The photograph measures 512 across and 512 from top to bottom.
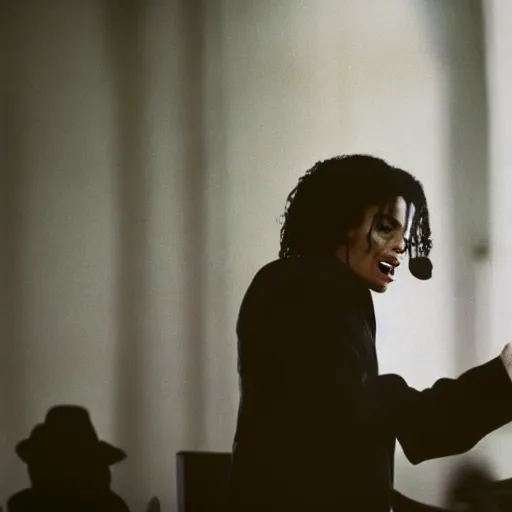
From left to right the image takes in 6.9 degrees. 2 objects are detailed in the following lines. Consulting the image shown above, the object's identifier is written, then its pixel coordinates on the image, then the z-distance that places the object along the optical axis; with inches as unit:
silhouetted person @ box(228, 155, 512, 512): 430.3
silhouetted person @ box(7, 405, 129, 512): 437.1
